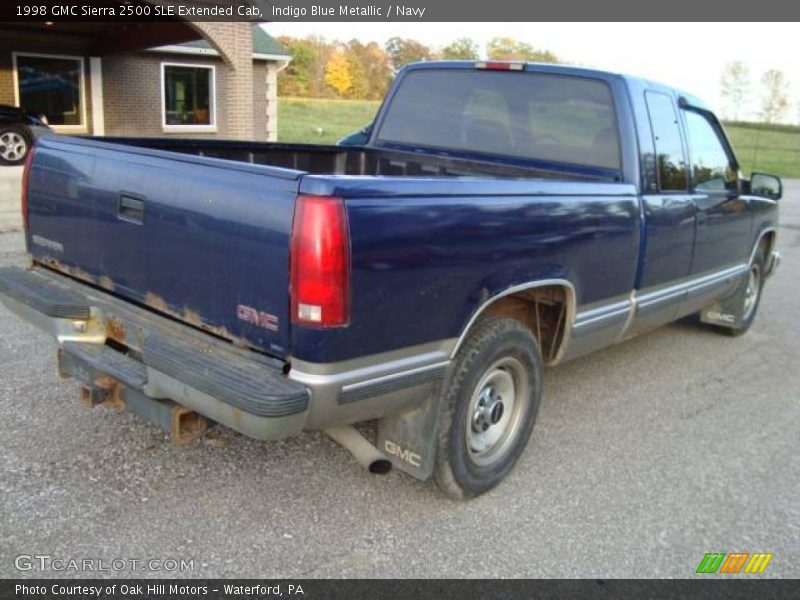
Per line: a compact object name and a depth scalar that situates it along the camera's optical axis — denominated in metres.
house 15.01
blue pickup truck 2.59
